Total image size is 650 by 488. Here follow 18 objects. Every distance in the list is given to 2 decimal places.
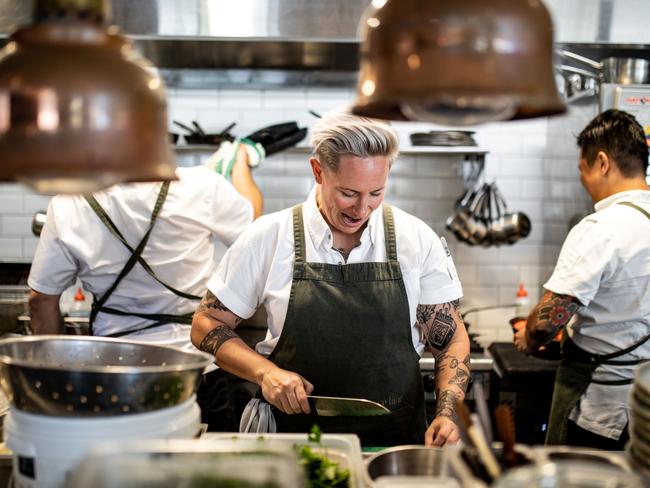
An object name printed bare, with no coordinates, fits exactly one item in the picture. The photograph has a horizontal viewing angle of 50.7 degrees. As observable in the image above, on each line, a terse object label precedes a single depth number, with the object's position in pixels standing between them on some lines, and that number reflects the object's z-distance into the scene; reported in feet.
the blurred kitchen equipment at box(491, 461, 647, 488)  3.43
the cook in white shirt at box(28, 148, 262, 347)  9.82
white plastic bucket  4.41
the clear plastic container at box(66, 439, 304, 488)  3.78
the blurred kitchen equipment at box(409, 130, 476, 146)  13.58
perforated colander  4.44
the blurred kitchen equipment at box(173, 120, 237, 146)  14.17
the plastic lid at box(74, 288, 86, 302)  14.43
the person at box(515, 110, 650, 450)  9.06
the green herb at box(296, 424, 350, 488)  4.84
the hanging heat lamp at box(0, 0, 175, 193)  3.36
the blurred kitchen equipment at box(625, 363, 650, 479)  4.39
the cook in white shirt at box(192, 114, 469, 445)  7.49
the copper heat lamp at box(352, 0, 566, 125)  3.43
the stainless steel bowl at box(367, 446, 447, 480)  5.13
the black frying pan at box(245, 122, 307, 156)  14.23
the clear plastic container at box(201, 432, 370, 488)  4.99
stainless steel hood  10.28
